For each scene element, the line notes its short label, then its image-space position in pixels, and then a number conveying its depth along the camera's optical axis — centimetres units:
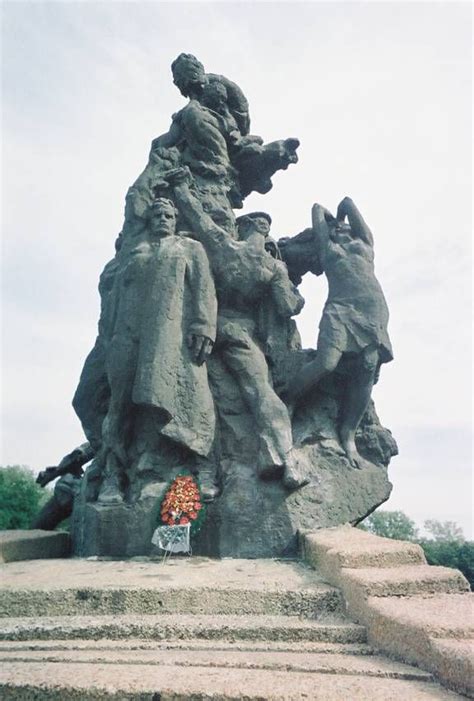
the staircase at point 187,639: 235
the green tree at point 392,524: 3134
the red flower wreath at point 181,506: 488
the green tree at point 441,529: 3921
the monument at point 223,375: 518
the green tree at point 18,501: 1650
